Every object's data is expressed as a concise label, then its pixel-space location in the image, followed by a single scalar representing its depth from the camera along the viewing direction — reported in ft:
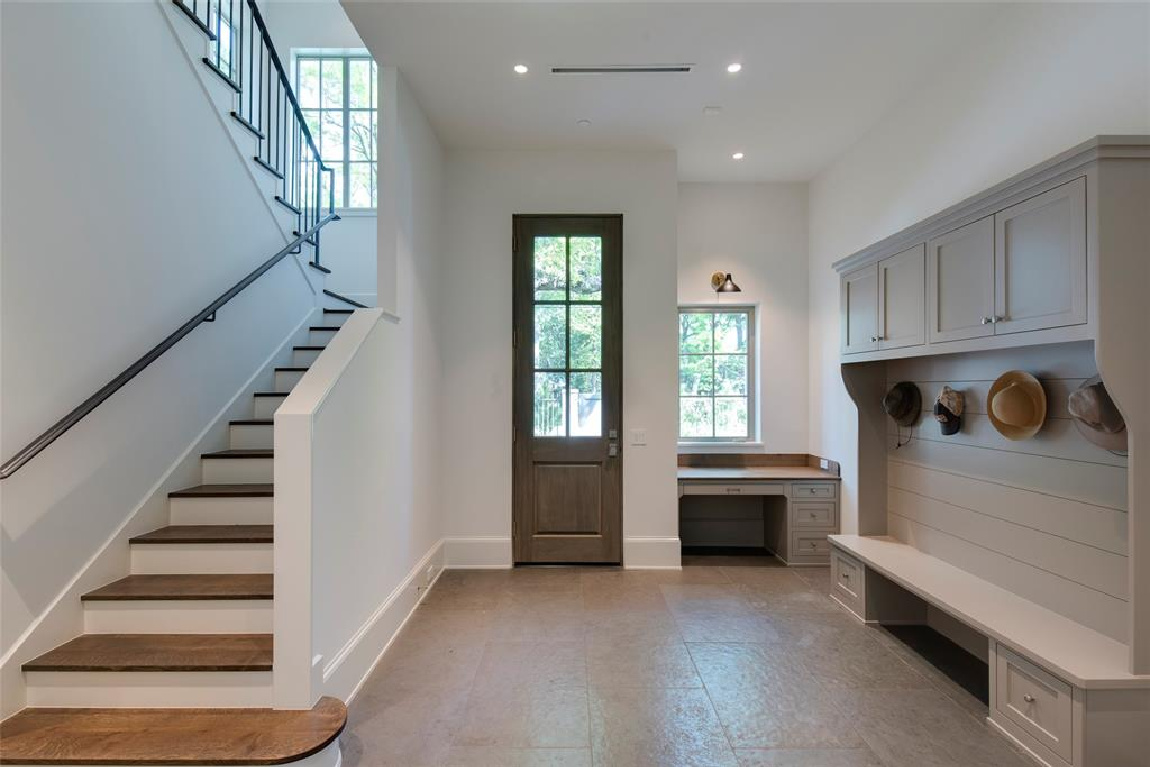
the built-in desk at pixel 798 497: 14.32
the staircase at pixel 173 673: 5.96
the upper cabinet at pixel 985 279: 6.48
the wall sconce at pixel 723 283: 15.84
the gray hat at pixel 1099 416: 6.73
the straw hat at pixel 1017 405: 7.95
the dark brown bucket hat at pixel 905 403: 10.97
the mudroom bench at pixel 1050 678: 6.15
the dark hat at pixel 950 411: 9.60
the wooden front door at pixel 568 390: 14.16
